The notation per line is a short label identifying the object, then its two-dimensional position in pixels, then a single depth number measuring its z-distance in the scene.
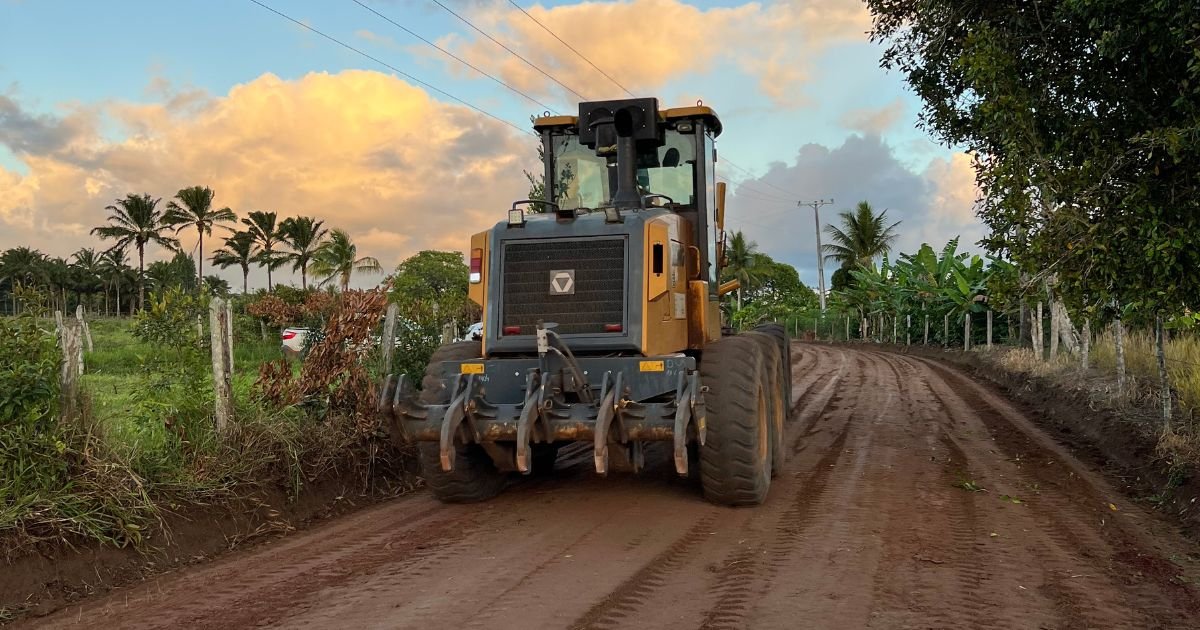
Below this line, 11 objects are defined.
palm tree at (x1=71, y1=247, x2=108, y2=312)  62.12
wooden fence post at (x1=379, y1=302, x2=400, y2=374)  8.92
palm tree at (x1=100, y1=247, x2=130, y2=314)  56.38
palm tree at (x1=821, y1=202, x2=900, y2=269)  52.19
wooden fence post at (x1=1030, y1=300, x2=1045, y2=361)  19.34
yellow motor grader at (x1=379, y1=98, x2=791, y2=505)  6.40
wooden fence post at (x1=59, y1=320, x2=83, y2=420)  6.08
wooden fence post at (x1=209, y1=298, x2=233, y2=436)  7.09
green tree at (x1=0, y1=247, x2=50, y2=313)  58.75
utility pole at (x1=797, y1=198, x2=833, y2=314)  54.59
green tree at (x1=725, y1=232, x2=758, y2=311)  58.80
